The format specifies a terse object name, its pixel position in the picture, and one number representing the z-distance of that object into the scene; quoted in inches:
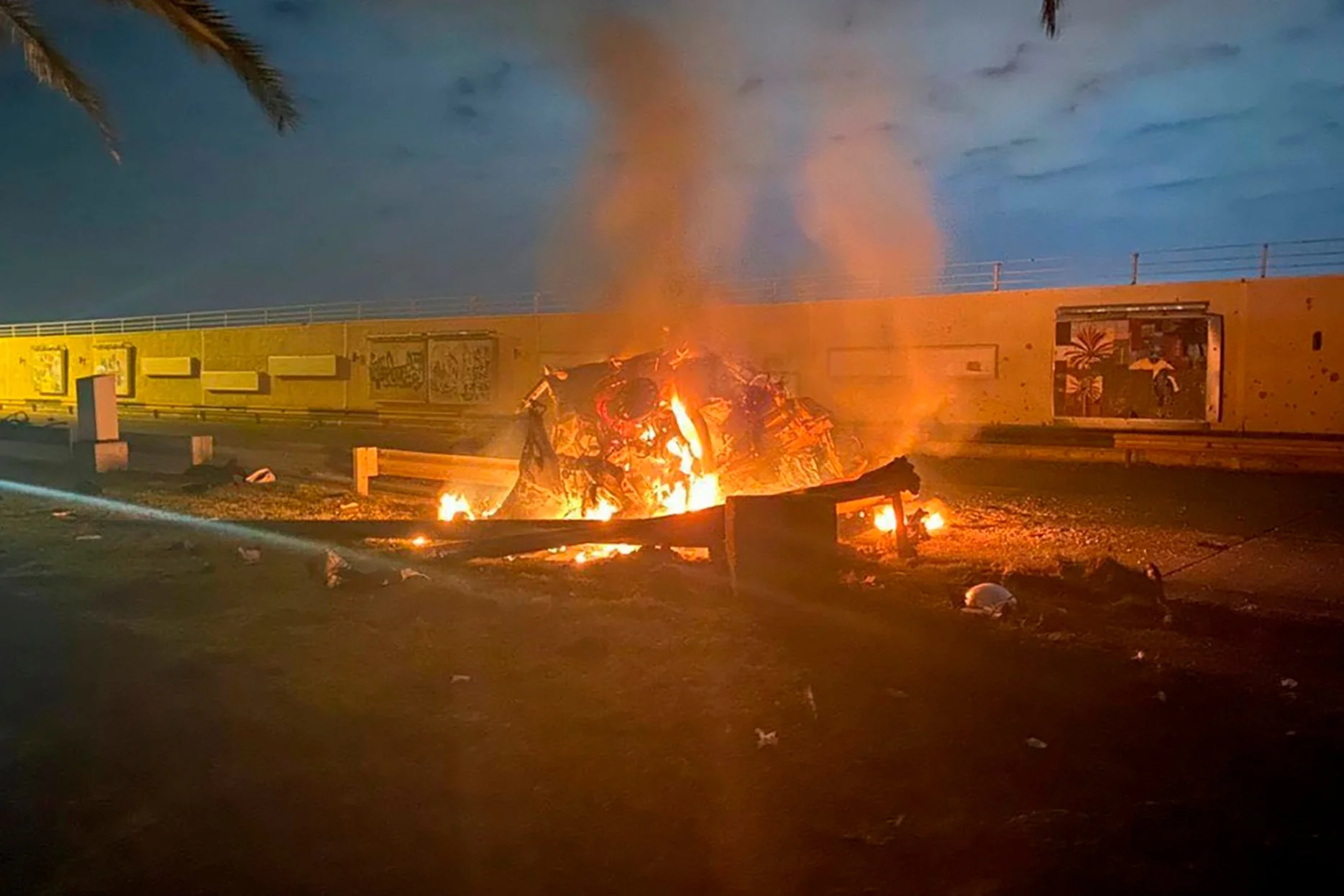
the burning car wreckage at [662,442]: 445.1
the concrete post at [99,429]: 668.1
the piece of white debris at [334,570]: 326.0
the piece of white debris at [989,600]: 290.8
